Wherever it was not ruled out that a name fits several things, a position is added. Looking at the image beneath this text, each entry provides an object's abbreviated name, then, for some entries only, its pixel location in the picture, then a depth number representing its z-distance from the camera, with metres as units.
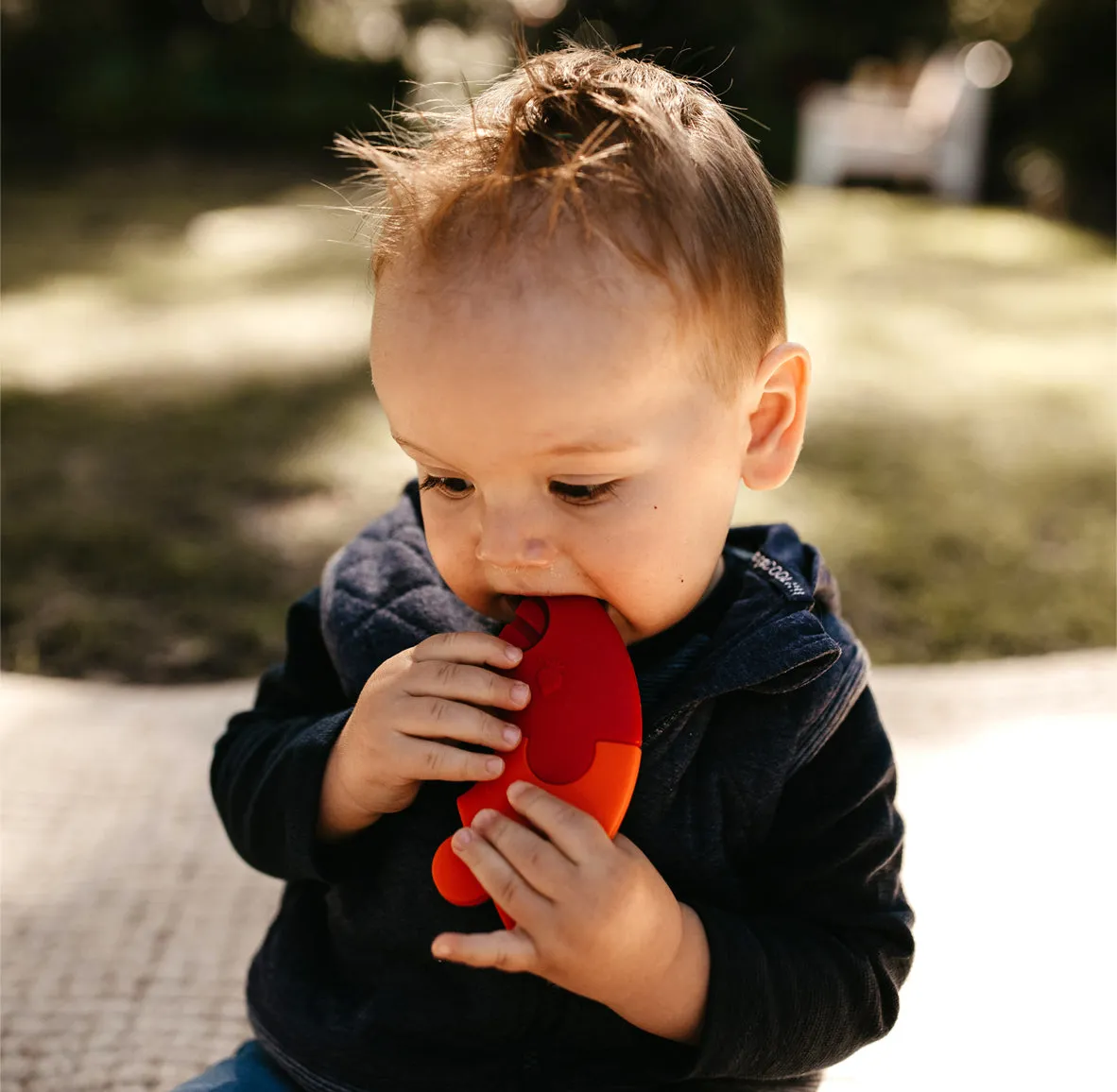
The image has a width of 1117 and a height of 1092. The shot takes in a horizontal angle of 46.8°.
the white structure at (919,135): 6.70
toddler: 0.86
